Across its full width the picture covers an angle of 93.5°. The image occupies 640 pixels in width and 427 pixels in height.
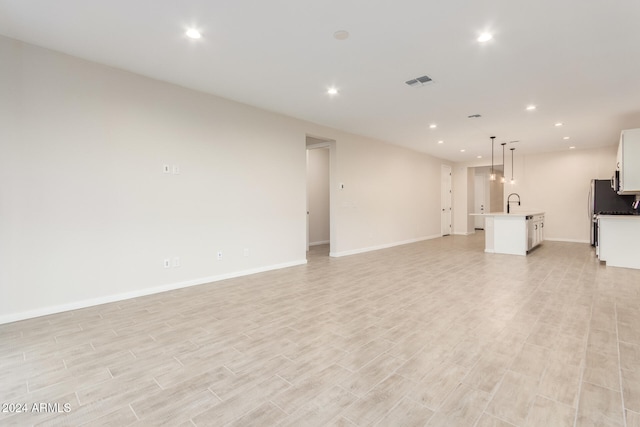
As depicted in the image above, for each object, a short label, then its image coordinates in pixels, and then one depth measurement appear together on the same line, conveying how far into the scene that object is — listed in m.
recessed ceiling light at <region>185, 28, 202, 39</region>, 2.83
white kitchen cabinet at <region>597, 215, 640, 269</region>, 5.22
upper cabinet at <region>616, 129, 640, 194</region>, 5.09
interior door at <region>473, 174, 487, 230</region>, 12.65
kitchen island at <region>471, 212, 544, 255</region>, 6.62
